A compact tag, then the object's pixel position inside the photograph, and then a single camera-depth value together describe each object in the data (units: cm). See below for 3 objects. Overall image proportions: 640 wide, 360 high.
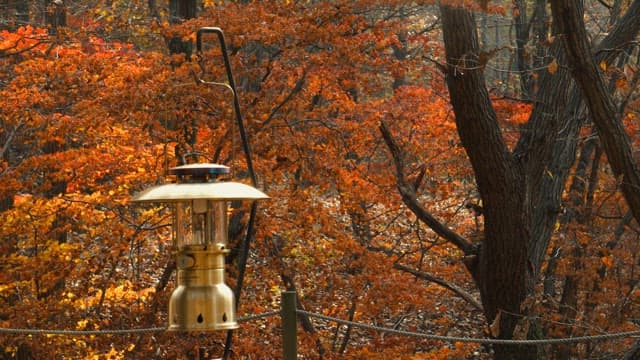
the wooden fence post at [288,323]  823
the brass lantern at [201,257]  612
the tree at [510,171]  1255
